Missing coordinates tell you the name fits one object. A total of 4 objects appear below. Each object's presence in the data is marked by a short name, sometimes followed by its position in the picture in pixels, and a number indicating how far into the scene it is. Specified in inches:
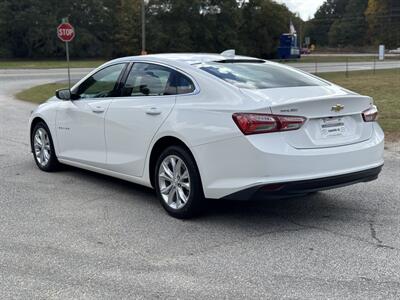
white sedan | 186.9
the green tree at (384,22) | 4963.1
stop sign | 877.6
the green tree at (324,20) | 6215.6
